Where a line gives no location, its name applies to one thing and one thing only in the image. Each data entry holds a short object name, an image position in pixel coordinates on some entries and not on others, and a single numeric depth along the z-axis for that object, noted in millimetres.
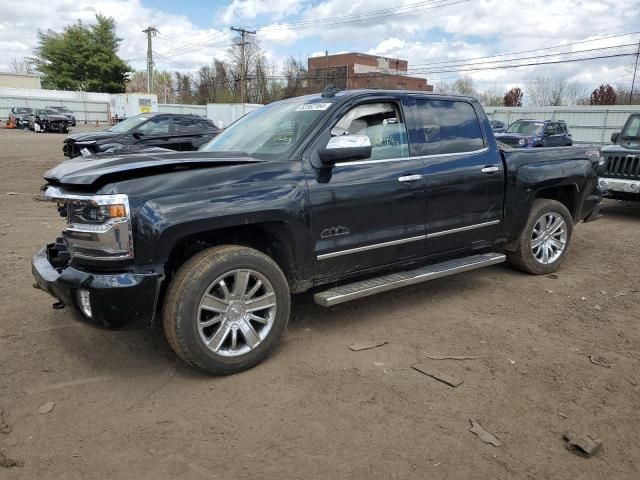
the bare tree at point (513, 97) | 66875
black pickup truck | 3229
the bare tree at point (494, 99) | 63447
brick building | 57469
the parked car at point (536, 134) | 18688
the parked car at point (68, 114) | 37306
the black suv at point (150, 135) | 12109
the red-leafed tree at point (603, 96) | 54172
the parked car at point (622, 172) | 8844
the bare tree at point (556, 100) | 54469
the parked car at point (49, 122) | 35156
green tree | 60344
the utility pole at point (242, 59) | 50219
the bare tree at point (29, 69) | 76875
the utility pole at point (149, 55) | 49938
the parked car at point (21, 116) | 38625
